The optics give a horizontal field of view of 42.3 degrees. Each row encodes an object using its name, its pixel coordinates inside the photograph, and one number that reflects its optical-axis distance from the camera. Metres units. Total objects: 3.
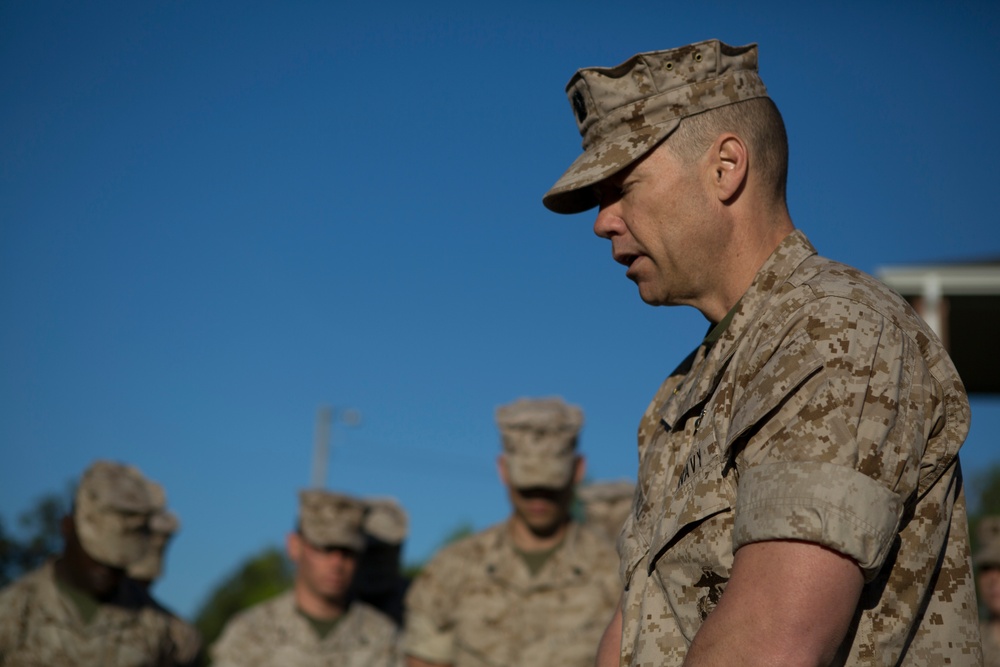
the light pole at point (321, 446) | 38.12
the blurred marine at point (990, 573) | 10.98
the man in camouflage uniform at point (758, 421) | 2.09
